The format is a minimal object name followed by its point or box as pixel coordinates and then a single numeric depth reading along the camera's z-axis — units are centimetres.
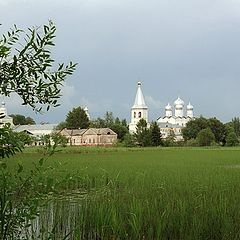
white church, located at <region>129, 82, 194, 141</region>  12812
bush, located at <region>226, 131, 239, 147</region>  9106
